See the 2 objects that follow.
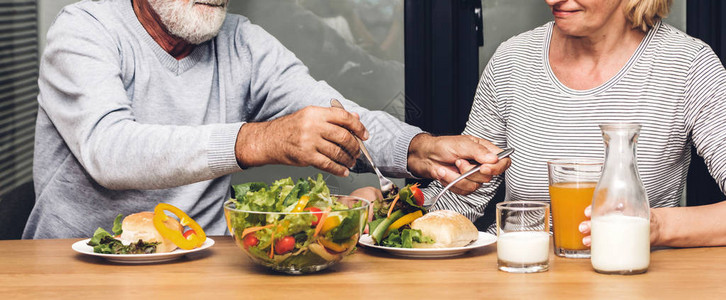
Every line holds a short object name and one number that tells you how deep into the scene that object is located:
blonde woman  1.89
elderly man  1.58
